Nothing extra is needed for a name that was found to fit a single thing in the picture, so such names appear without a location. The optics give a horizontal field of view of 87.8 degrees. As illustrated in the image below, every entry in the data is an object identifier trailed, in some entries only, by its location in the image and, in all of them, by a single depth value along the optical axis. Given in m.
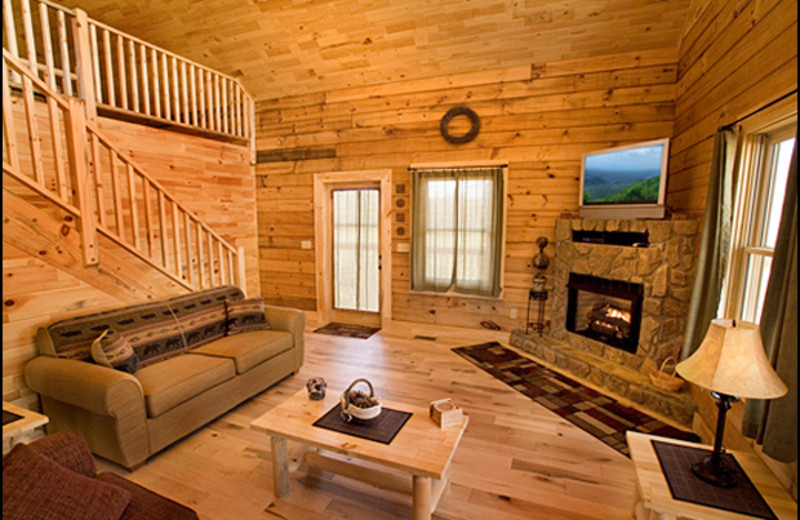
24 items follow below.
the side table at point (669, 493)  1.73
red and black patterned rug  3.06
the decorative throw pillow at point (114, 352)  2.77
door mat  5.36
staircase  2.81
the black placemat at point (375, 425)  2.28
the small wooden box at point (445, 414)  2.36
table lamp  1.74
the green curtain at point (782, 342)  1.80
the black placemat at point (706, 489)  1.75
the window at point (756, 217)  2.52
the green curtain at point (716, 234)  2.75
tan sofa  2.56
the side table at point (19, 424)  2.16
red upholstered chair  1.49
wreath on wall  4.79
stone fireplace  3.41
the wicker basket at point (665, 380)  3.29
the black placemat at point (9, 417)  2.23
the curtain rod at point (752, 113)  2.20
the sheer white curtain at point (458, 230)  4.83
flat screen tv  3.59
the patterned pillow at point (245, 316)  3.92
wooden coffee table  2.08
